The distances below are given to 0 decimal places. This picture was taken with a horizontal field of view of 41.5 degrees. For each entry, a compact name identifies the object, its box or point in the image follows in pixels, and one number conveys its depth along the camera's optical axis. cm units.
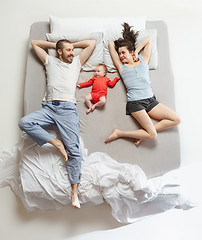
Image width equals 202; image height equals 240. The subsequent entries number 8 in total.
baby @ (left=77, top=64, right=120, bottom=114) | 211
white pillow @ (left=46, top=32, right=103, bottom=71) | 220
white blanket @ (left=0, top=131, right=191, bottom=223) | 191
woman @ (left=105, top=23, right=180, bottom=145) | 206
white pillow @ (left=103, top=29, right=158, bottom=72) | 222
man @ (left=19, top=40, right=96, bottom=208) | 193
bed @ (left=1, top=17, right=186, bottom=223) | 192
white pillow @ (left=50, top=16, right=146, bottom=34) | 224
